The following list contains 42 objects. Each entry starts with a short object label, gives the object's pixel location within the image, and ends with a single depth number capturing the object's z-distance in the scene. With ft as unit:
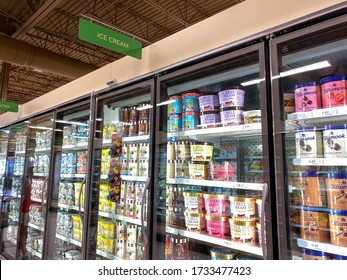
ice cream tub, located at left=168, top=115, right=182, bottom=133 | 6.80
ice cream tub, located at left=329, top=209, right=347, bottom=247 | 4.16
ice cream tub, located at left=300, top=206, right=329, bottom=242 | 4.45
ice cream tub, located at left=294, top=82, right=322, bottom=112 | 4.73
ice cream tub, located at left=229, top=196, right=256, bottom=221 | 5.37
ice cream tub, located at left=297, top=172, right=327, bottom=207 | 4.57
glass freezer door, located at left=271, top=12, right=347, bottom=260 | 4.25
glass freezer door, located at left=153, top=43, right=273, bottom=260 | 5.42
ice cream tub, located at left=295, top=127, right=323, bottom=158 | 4.62
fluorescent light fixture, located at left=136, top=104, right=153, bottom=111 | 7.96
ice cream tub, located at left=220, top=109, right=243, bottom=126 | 5.80
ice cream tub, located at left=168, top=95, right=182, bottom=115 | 6.89
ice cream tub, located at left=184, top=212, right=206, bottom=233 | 6.14
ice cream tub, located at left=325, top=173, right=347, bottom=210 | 4.28
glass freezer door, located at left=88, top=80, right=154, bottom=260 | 7.65
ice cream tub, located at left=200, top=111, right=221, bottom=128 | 6.30
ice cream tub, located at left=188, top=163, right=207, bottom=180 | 6.22
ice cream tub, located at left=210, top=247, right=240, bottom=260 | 5.74
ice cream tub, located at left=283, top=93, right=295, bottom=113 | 4.94
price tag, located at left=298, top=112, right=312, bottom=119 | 4.45
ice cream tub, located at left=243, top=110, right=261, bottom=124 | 5.40
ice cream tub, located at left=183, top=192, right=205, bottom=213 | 6.29
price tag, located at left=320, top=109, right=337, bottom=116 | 4.22
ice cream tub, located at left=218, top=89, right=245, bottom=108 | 5.89
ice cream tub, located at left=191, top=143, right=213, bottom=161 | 6.43
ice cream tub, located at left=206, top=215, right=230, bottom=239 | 5.75
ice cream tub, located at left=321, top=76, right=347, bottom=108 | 4.47
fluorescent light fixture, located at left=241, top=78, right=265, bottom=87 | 5.58
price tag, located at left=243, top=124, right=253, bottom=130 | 4.97
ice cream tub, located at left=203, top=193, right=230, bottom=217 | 5.99
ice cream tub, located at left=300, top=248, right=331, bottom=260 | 4.48
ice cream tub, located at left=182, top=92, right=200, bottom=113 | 6.73
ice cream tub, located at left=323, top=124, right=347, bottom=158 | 4.30
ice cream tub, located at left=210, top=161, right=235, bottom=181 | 5.92
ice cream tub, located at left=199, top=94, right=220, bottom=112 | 6.41
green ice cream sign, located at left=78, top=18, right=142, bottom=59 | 6.53
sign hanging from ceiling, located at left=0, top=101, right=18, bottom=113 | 15.01
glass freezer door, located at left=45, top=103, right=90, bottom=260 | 9.92
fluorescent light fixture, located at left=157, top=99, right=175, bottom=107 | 6.42
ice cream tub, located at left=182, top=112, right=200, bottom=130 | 6.65
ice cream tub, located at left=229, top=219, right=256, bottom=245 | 5.23
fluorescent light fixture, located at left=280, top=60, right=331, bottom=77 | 4.78
